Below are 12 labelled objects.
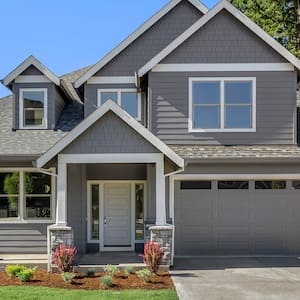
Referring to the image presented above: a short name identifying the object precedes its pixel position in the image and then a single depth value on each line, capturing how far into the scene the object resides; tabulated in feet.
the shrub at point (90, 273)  34.76
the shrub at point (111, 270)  34.30
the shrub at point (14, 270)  33.68
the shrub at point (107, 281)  31.12
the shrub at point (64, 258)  35.22
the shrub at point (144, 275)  32.48
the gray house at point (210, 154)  44.04
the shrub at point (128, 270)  35.06
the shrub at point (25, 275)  32.42
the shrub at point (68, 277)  32.07
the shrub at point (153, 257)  34.96
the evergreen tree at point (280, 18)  81.71
